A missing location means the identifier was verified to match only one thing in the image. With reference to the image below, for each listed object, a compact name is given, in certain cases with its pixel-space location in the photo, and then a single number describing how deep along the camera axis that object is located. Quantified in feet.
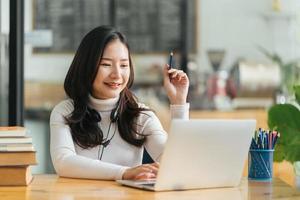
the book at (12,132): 9.16
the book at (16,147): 9.05
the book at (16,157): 9.05
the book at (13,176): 9.05
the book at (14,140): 9.11
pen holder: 9.70
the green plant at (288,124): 8.95
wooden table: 8.46
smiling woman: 10.12
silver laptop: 8.50
